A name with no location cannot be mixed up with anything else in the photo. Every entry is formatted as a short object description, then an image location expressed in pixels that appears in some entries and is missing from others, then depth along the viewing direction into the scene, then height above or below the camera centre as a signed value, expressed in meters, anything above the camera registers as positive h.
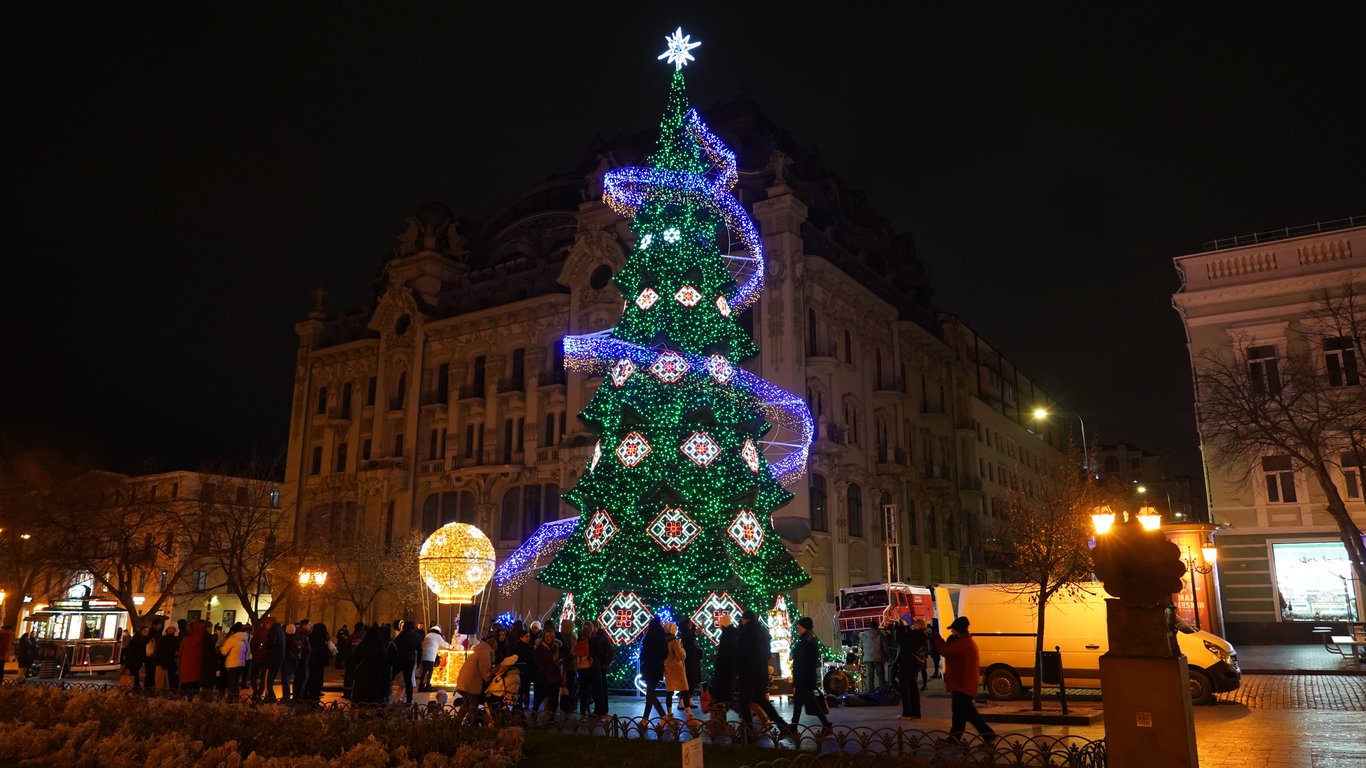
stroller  14.08 -1.17
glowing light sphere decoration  23.86 +1.05
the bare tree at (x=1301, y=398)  24.16 +6.01
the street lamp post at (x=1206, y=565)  25.21 +1.17
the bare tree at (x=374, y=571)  41.22 +1.47
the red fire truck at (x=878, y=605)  30.05 +0.05
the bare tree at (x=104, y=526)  37.03 +3.10
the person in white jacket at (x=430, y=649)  21.92 -1.01
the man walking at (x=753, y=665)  12.97 -0.81
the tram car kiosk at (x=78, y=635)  30.16 -1.36
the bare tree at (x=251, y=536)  37.31 +3.08
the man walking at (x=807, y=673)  13.25 -0.92
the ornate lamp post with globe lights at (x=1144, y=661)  7.99 -0.45
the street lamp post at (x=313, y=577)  32.34 +0.95
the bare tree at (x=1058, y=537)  17.84 +1.51
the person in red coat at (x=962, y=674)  11.90 -0.84
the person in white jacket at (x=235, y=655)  18.14 -0.96
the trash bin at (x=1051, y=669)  17.39 -1.12
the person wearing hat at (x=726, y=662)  13.36 -0.78
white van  19.06 -0.51
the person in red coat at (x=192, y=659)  17.64 -1.01
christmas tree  20.20 +3.63
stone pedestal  7.96 -0.88
